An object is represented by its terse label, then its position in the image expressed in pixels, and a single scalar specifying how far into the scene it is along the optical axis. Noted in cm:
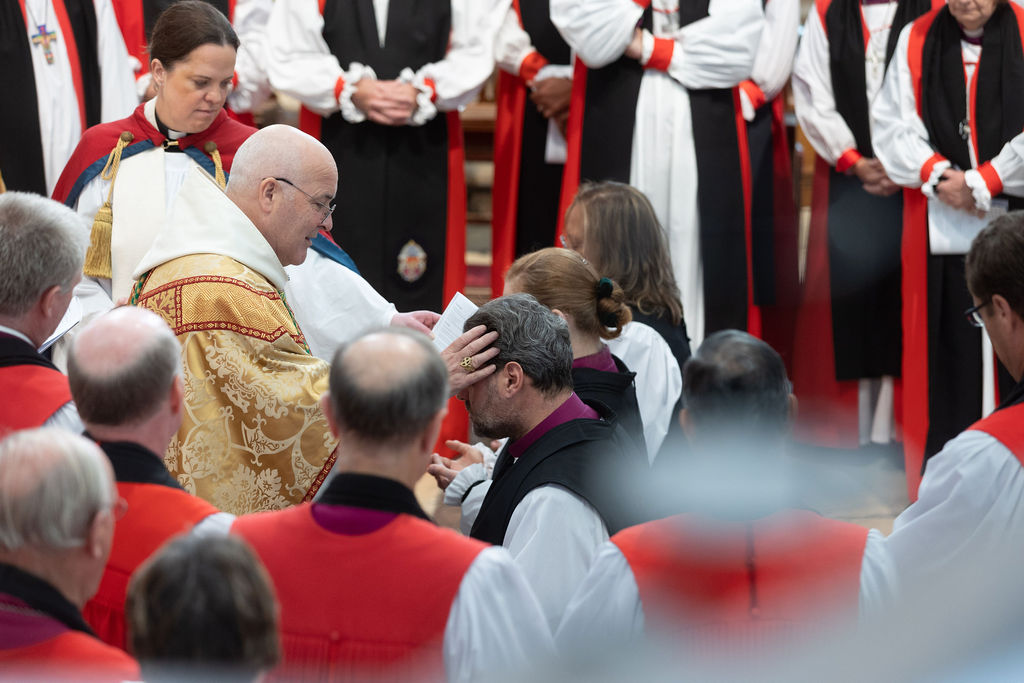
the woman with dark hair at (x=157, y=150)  826
